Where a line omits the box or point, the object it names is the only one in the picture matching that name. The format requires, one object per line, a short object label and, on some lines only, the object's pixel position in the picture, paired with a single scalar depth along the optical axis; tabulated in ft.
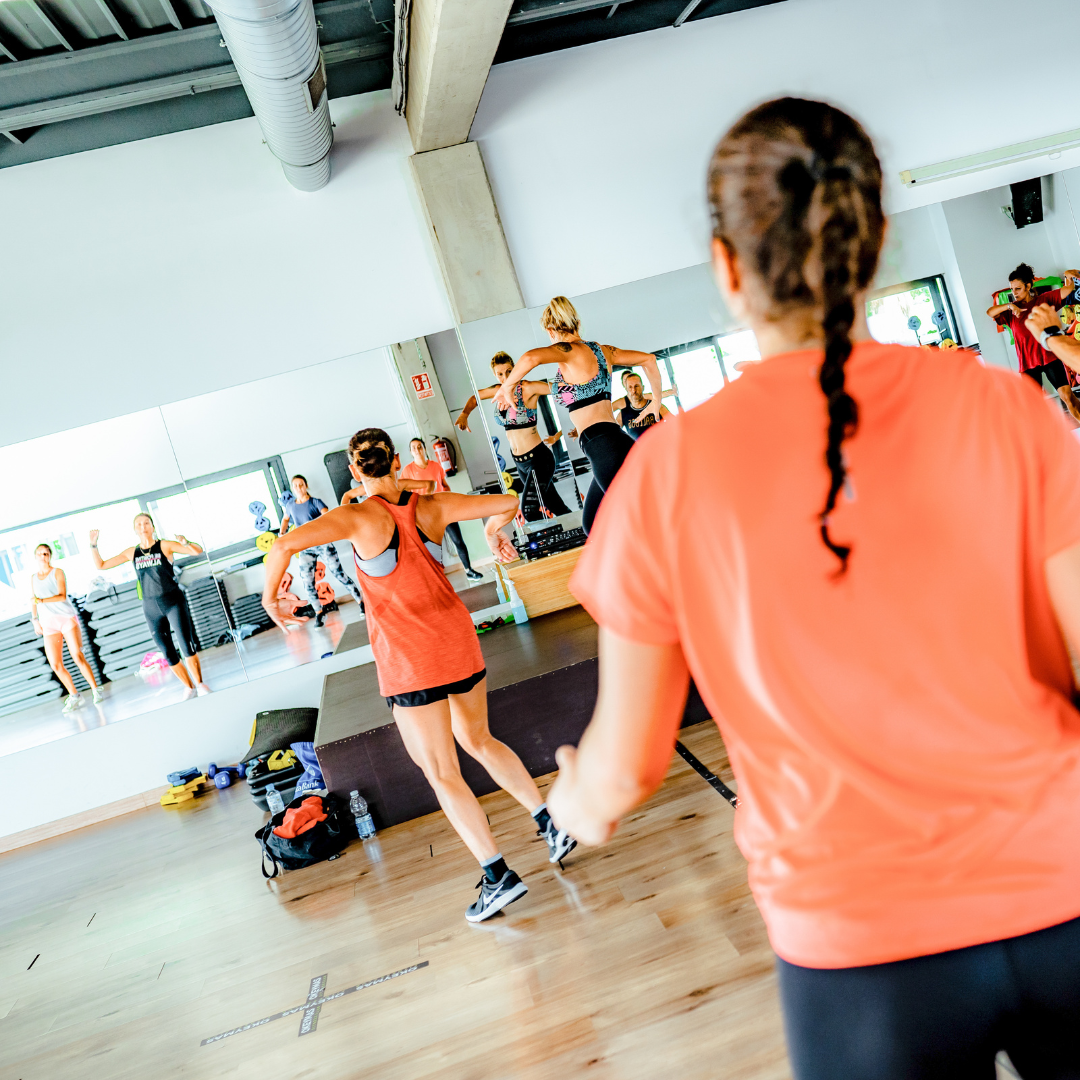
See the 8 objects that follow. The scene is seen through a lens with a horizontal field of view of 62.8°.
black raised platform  12.37
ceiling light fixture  18.48
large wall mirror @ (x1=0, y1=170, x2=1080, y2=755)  16.70
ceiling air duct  10.69
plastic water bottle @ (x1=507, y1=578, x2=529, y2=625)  16.58
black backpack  12.03
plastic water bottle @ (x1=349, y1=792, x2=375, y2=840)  12.41
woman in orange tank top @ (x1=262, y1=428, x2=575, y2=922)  8.63
